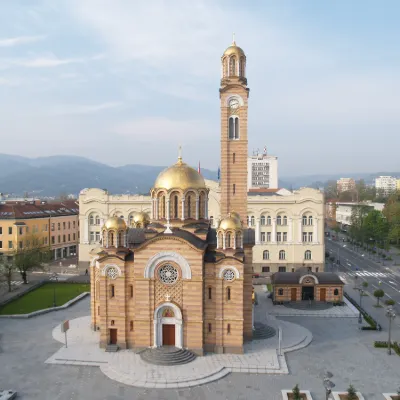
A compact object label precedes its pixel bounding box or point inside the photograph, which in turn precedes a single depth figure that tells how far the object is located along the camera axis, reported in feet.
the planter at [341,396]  74.59
